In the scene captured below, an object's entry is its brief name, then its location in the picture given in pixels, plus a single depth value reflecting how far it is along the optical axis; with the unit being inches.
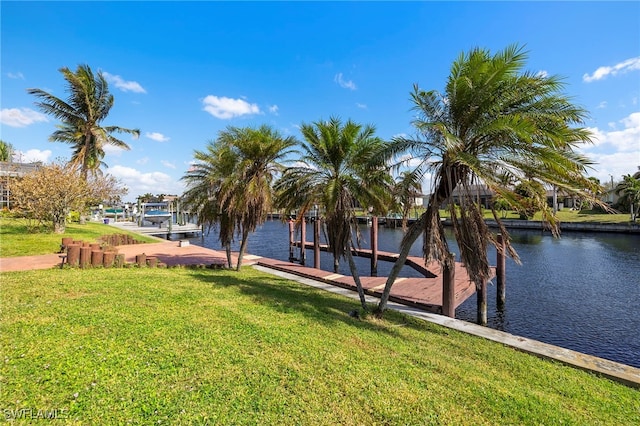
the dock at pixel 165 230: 1327.3
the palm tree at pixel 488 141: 262.4
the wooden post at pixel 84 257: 450.0
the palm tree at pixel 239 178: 467.2
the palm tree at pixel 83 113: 912.3
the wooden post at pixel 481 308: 454.2
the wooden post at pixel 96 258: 461.7
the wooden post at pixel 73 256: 448.1
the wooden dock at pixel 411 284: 420.2
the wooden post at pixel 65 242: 550.4
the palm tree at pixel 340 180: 362.9
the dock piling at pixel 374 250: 783.8
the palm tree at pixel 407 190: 321.1
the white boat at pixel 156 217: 1535.4
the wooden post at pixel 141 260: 508.1
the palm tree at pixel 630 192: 1517.0
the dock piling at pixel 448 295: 377.4
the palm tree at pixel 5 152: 1670.8
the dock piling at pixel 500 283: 511.8
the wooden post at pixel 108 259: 468.8
